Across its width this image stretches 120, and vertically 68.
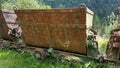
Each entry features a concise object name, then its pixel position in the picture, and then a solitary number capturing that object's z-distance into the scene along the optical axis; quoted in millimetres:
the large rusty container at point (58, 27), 2338
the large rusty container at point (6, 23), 3485
